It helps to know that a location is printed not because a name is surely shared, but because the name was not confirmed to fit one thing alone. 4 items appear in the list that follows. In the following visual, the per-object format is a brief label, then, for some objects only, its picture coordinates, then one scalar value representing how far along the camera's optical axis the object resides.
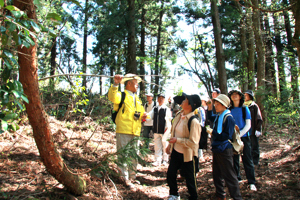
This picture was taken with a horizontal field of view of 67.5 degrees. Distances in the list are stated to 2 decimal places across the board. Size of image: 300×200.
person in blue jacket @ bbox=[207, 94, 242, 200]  4.05
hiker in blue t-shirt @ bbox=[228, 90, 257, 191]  4.89
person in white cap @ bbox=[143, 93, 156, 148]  8.56
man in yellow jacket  4.93
